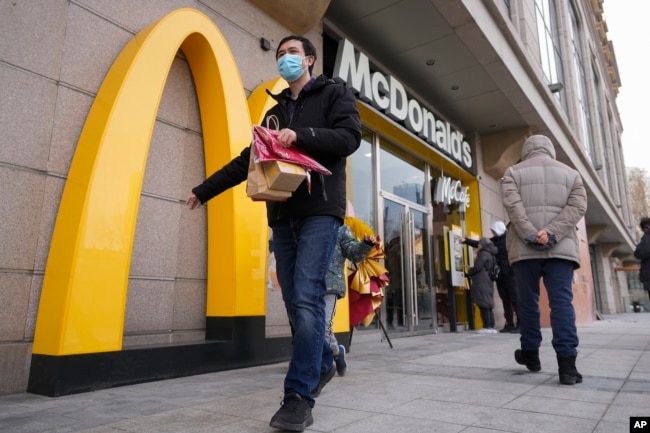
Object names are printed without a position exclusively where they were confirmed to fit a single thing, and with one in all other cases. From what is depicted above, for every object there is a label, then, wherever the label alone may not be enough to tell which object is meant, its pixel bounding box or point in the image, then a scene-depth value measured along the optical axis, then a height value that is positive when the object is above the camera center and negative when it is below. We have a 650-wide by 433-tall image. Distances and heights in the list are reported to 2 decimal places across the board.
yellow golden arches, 2.93 +0.78
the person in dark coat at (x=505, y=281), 8.73 +0.44
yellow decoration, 4.33 +0.72
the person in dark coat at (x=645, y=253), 6.57 +0.73
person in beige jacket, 3.16 +0.45
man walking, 2.03 +0.50
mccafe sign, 9.98 +2.50
